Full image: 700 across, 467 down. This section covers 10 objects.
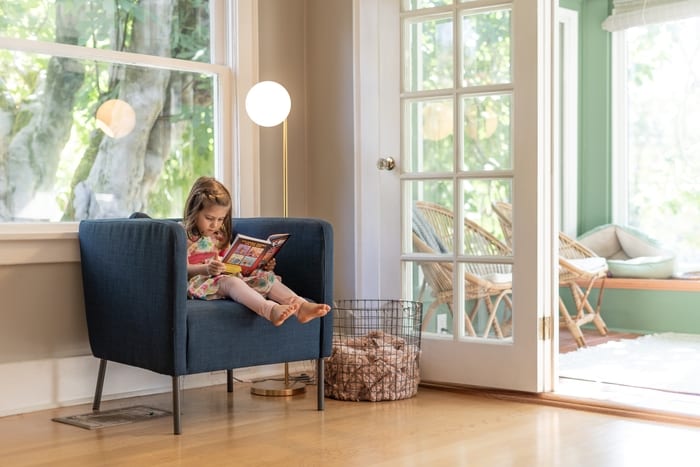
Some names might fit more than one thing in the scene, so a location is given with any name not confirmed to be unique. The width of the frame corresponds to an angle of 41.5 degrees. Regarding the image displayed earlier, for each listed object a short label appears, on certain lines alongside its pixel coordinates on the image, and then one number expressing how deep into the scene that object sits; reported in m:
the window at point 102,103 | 3.59
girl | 3.30
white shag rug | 4.18
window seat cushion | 6.04
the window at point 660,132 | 6.45
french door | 3.76
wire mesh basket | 3.72
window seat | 5.86
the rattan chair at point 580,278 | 5.43
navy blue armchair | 3.12
